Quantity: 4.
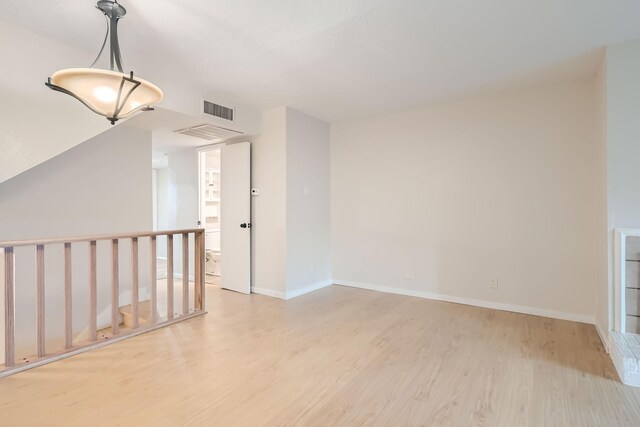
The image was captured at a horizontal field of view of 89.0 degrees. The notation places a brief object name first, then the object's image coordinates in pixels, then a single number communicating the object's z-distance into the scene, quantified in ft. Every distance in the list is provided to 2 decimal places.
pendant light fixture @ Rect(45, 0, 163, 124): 5.46
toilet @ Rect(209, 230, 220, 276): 18.45
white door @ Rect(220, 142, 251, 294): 14.42
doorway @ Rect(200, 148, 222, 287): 18.62
